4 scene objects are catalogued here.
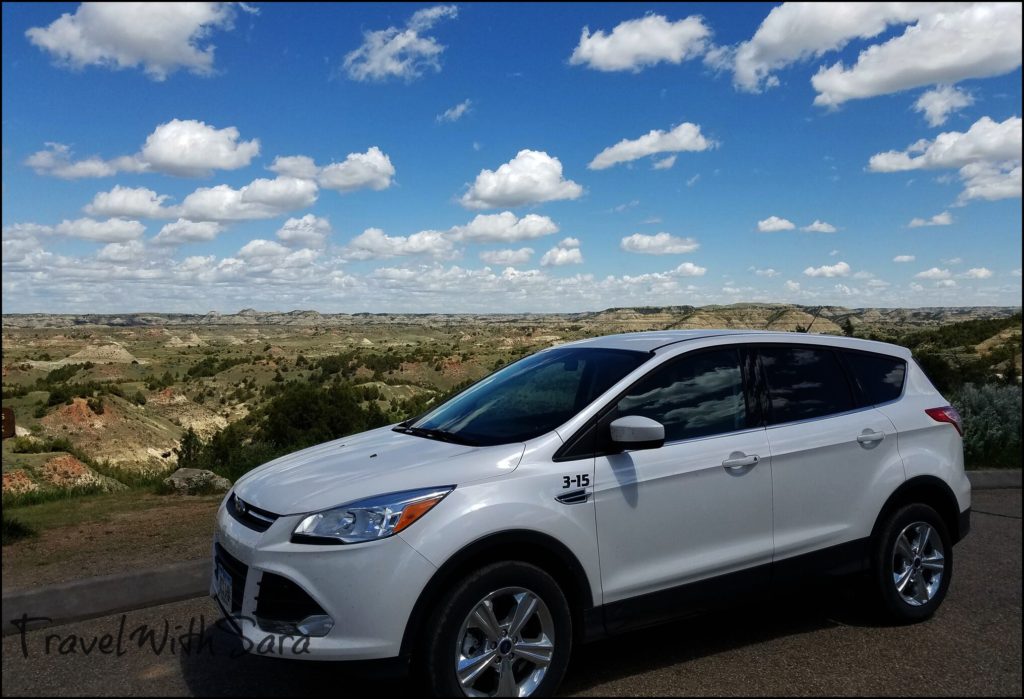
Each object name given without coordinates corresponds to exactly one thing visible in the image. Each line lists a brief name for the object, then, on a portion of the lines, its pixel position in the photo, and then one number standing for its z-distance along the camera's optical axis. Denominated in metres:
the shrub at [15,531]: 6.79
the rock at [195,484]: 9.23
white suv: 3.68
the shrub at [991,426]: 10.67
